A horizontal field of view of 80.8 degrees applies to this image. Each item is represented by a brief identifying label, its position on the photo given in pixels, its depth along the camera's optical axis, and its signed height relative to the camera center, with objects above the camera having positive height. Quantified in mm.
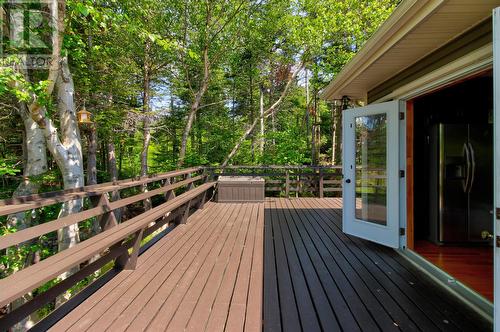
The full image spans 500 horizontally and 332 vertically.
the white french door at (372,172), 3445 -123
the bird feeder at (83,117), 4945 +796
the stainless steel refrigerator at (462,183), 3533 -249
